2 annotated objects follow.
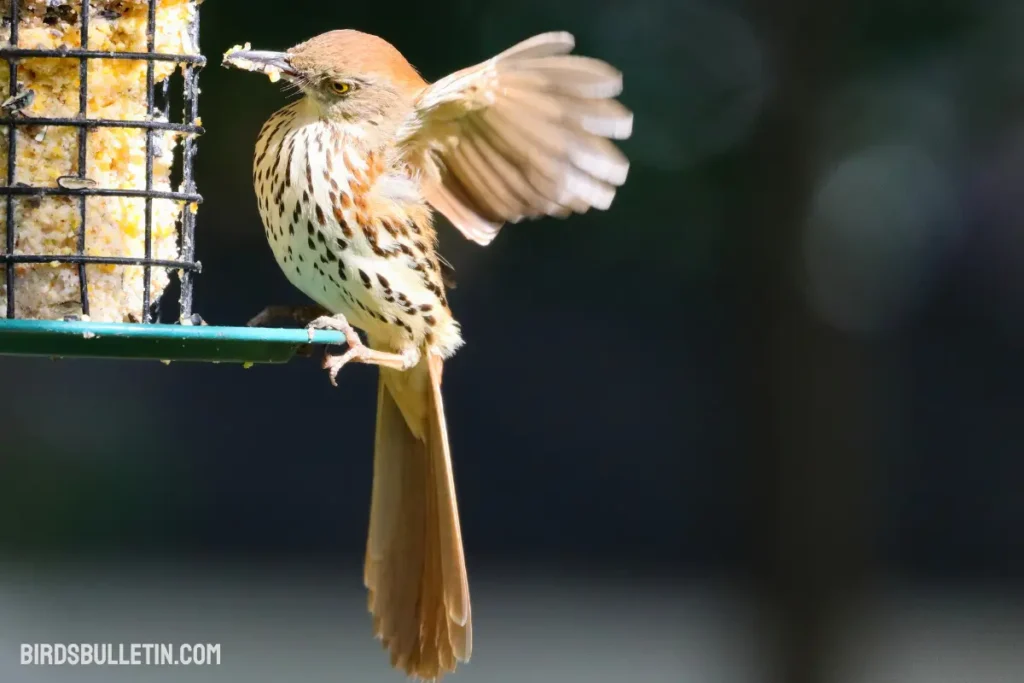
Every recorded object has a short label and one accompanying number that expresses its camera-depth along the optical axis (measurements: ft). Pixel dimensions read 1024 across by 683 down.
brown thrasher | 19.04
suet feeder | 18.04
